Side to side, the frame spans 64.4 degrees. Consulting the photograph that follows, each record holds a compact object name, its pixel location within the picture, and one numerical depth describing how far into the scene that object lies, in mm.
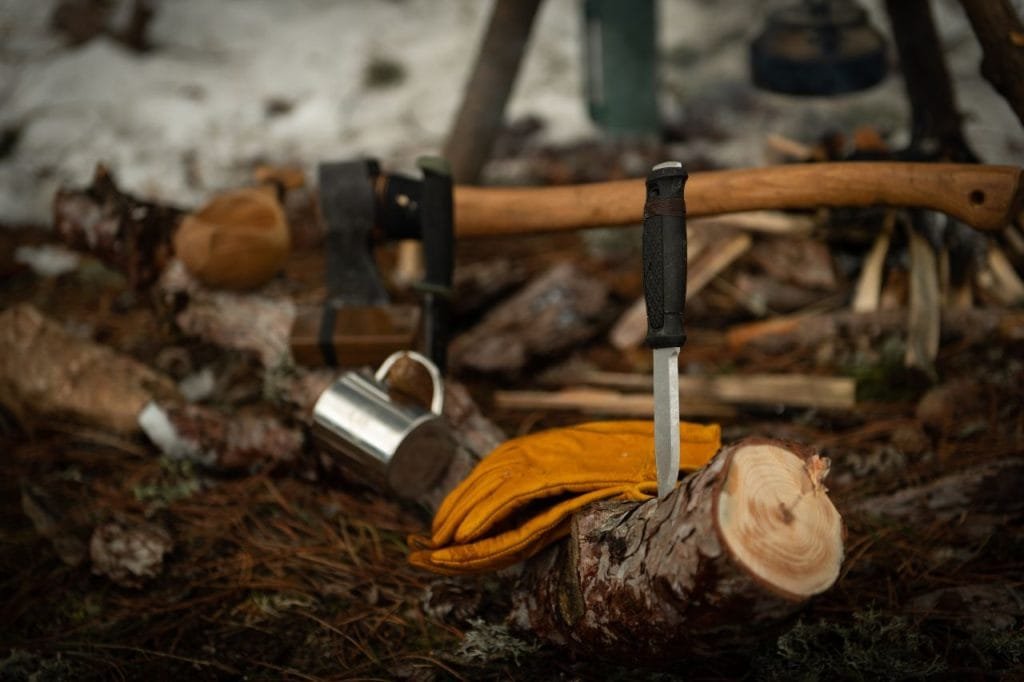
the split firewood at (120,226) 3131
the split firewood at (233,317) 3029
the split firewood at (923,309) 2982
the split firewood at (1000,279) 3289
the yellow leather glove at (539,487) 1900
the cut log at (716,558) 1472
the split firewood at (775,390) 2961
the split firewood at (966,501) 2354
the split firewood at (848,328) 3092
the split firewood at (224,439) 2859
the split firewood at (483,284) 3627
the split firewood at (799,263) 3600
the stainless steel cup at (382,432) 2268
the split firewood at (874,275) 3359
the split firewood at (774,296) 3564
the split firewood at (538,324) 3299
